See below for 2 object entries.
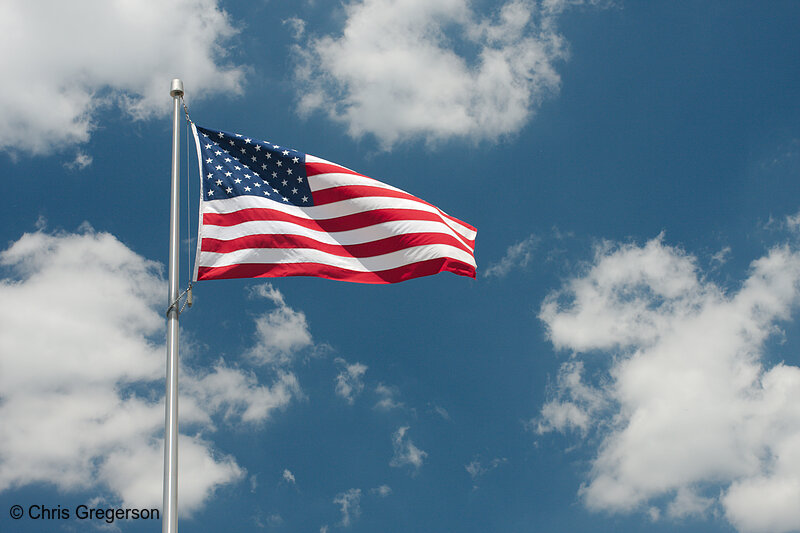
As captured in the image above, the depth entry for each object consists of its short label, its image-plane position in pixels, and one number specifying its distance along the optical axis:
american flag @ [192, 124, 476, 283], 17.34
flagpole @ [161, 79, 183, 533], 13.21
